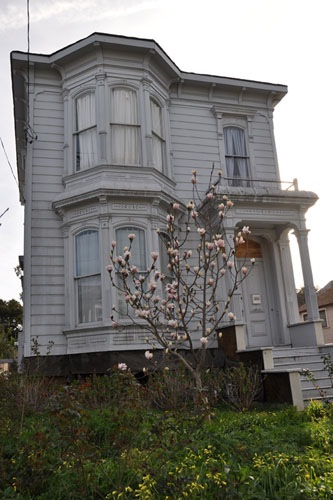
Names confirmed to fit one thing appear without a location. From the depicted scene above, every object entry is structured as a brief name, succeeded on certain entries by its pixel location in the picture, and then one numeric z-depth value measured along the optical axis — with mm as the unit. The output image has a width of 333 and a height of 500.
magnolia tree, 6645
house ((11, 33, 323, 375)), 10281
